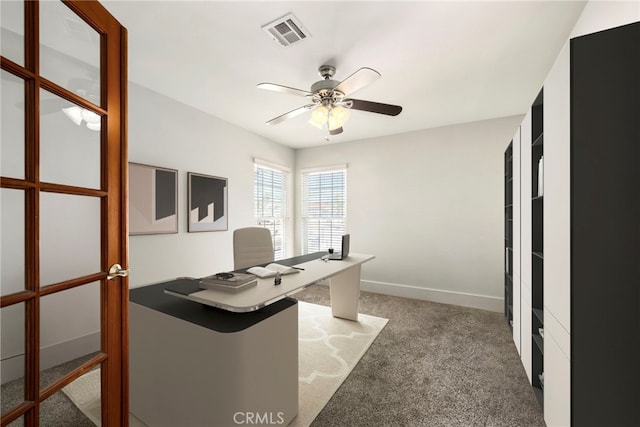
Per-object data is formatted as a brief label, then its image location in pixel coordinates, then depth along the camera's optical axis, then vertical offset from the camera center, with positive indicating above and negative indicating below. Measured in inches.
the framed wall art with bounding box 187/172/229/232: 127.5 +5.8
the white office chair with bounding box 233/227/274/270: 113.3 -15.1
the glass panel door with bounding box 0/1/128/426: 32.4 +1.1
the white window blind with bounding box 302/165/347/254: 187.3 +4.0
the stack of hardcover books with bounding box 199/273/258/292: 62.1 -16.9
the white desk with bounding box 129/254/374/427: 50.5 -30.4
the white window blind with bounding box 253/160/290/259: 170.9 +9.3
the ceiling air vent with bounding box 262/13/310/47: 69.0 +51.2
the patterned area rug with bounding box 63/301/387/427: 41.9 -51.5
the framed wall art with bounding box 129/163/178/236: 103.3 +6.2
